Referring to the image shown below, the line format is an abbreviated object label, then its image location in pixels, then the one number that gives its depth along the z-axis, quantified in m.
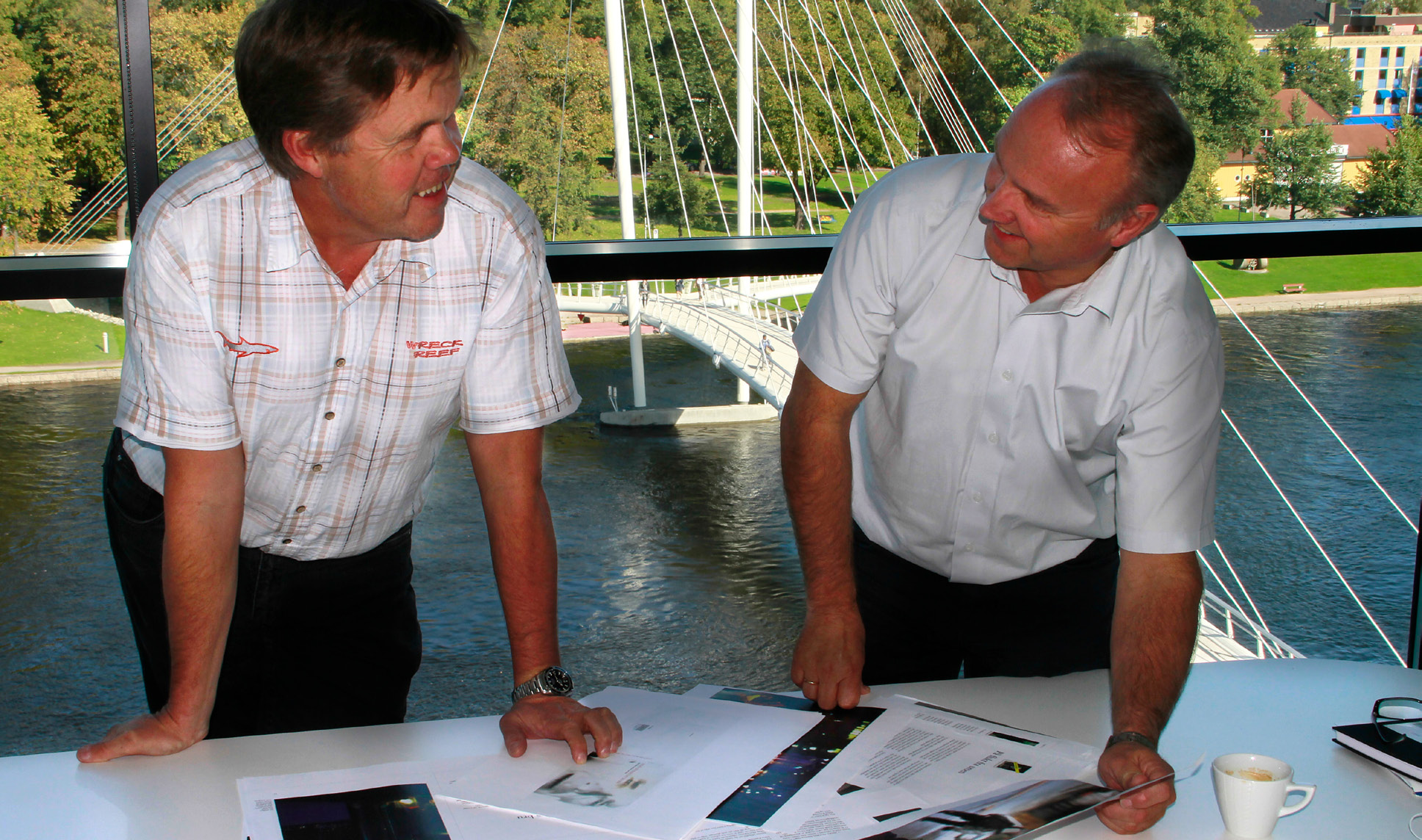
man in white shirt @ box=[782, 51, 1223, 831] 1.04
